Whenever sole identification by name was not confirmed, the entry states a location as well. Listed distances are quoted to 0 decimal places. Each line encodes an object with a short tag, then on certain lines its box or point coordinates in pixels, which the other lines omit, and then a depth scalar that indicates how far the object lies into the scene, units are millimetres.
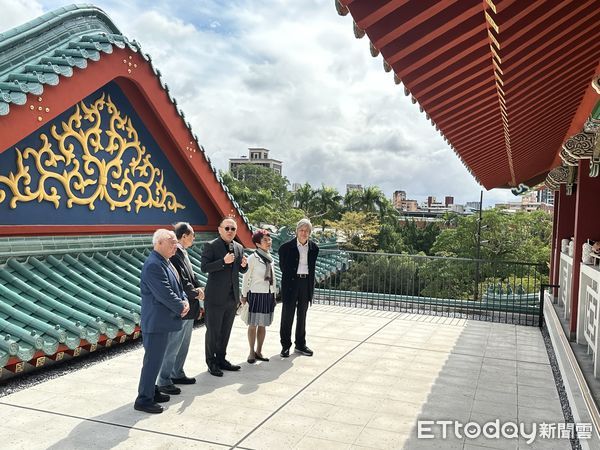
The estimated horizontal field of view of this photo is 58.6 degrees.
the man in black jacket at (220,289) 5531
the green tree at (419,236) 46188
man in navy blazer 4309
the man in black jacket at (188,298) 4902
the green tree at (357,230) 42822
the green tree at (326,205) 46375
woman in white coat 6113
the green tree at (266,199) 41406
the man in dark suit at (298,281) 6555
